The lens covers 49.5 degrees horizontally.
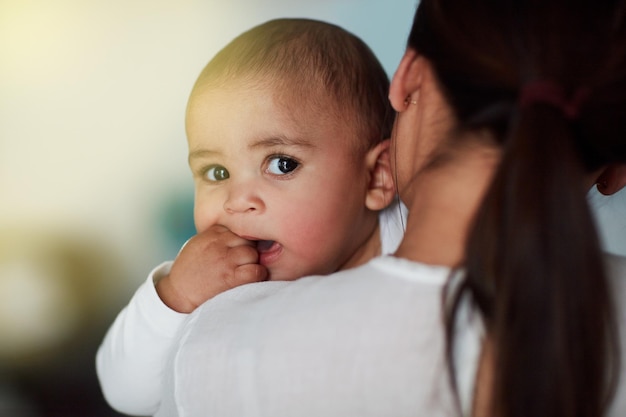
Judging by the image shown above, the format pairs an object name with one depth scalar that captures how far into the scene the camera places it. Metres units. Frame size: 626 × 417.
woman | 0.57
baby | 0.94
